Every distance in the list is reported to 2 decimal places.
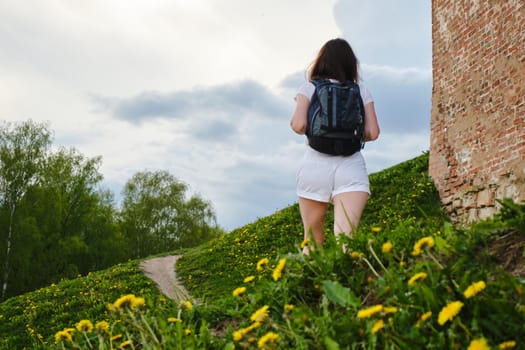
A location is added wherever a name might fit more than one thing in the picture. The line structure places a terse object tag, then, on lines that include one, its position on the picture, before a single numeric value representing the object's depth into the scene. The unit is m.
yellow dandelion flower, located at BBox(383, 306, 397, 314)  2.59
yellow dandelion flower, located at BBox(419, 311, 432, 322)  2.51
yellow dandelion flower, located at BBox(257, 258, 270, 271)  3.26
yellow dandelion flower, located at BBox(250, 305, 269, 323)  2.93
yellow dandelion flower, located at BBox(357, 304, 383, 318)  2.48
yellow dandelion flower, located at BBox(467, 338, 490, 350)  2.27
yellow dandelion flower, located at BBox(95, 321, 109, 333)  3.34
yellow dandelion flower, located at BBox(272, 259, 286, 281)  3.17
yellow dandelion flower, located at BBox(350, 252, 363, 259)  3.39
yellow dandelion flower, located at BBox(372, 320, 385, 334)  2.47
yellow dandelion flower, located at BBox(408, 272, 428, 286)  2.66
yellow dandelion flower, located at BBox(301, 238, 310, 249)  3.62
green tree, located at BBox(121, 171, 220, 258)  43.88
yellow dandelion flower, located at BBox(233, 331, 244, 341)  2.85
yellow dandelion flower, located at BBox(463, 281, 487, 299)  2.40
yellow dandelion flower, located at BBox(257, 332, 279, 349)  2.62
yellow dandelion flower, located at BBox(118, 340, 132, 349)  3.38
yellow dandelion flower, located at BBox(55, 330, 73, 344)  3.33
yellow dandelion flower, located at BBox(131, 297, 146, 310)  3.14
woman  4.44
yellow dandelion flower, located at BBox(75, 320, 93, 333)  3.25
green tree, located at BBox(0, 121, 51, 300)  29.34
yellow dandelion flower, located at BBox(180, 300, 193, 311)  3.88
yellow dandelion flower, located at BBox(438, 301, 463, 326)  2.35
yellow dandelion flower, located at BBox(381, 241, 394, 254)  2.97
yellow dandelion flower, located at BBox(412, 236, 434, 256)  2.78
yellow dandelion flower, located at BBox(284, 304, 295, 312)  2.96
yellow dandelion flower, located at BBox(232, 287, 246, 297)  3.30
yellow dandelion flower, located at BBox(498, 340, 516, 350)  2.34
